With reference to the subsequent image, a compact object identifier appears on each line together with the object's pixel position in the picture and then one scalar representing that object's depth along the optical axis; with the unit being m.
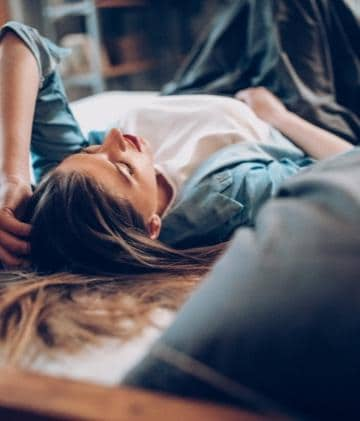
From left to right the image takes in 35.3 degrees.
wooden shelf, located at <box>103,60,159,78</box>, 2.53
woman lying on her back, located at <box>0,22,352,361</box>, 0.65
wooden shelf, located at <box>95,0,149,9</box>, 2.32
